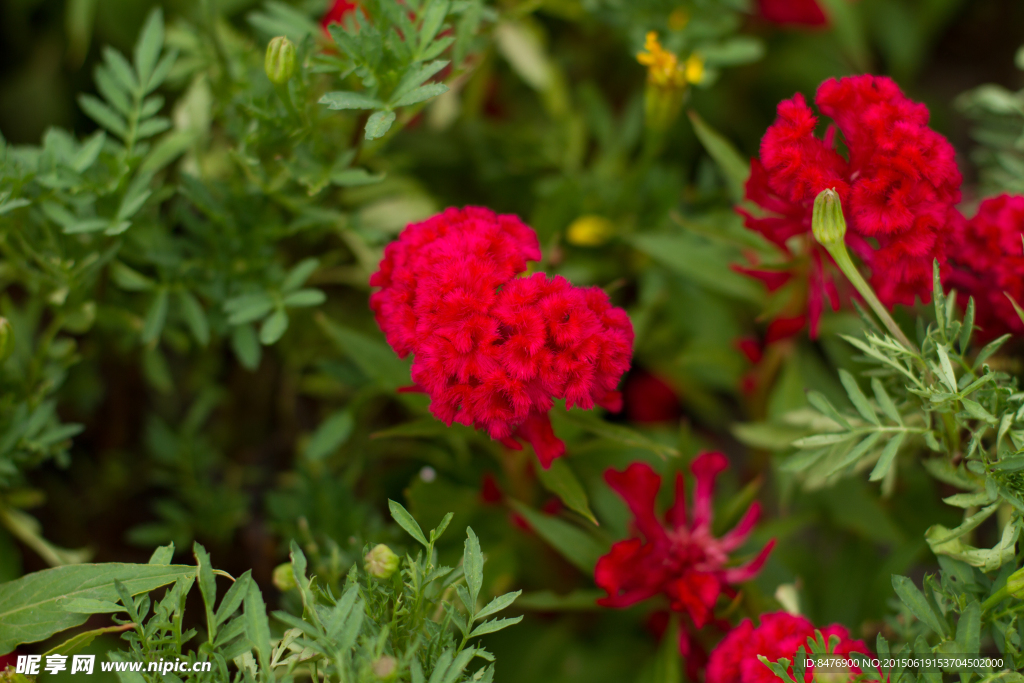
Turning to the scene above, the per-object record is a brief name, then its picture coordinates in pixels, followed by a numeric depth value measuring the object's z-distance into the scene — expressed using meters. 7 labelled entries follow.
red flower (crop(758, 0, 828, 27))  0.89
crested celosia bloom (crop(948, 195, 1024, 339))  0.68
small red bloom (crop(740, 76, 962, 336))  0.66
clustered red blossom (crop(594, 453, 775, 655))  0.69
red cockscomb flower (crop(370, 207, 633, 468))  0.65
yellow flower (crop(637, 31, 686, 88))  0.74
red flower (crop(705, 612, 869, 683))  0.66
